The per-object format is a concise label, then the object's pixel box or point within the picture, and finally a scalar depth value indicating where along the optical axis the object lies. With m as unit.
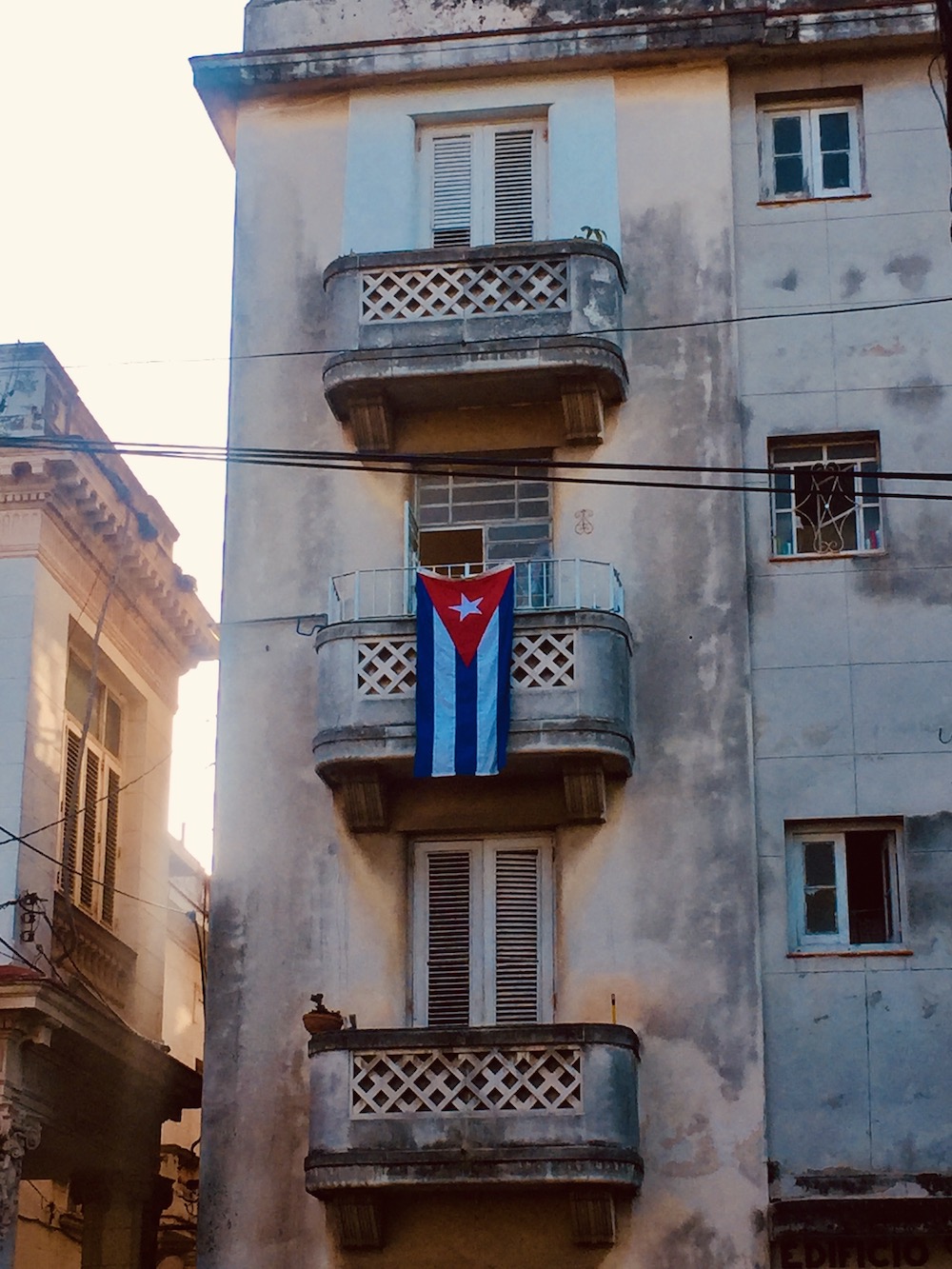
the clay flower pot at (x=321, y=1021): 21.52
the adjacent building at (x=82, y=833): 24.05
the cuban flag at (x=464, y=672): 21.88
